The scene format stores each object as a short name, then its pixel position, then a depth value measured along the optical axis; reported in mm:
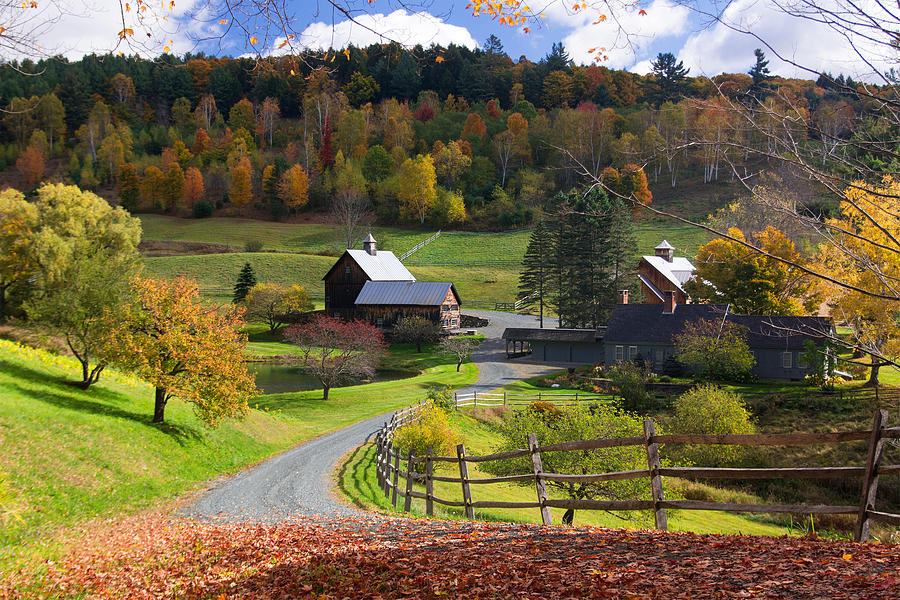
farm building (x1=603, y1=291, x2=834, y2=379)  39312
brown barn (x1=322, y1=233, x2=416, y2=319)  61062
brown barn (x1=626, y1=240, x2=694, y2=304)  56219
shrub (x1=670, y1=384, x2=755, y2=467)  26547
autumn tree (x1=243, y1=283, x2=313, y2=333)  57031
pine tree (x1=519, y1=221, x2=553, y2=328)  59812
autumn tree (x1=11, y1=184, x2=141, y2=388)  20984
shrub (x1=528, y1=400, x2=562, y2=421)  26872
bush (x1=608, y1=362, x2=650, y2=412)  35125
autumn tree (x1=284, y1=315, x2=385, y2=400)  35844
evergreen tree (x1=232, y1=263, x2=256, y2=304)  60497
